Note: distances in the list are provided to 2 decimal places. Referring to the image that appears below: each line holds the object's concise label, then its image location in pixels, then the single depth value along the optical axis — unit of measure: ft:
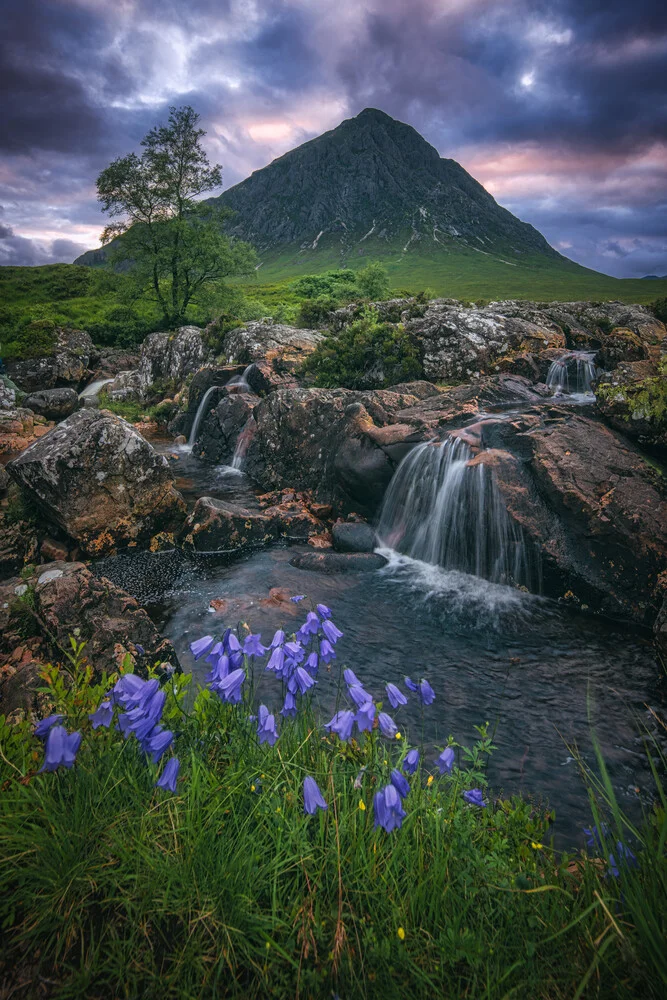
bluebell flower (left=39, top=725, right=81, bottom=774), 6.38
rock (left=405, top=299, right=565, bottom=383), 59.57
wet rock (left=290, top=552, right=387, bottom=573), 34.83
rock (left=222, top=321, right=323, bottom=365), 75.15
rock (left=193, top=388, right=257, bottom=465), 62.39
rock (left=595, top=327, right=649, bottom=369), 54.85
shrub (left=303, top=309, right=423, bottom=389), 61.16
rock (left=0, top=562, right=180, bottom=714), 17.16
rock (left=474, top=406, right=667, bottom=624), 27.71
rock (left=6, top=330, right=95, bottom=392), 94.12
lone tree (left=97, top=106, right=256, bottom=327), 98.48
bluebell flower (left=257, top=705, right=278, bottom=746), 8.08
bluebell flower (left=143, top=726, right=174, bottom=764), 7.09
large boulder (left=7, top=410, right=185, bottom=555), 32.58
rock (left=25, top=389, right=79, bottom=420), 80.23
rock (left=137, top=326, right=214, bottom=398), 90.33
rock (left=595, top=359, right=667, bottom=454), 31.48
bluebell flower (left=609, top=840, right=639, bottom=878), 6.94
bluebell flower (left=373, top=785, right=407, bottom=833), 6.55
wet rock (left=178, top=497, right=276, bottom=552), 36.96
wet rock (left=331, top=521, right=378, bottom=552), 38.17
